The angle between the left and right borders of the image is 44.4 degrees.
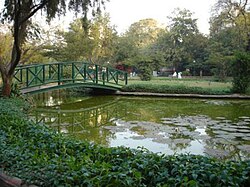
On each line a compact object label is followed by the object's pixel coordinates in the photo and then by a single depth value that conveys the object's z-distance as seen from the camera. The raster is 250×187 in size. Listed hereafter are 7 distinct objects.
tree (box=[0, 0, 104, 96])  8.13
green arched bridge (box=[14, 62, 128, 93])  12.32
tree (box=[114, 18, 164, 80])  23.99
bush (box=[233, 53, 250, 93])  14.45
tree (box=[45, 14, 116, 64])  21.12
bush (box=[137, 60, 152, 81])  23.55
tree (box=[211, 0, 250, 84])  14.67
